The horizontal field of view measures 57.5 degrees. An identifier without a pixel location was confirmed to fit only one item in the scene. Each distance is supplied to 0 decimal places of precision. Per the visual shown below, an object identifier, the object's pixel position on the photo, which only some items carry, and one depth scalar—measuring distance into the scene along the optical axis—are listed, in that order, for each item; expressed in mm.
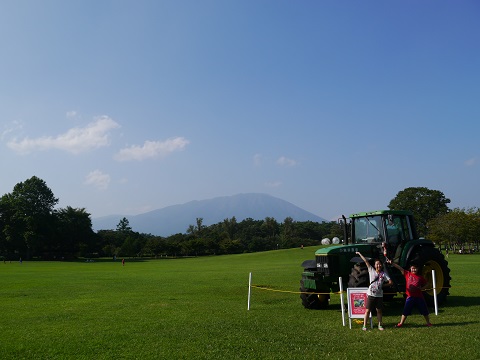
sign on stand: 10711
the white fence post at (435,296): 12066
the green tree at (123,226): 139125
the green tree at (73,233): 97562
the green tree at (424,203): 93375
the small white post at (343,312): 10853
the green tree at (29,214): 88562
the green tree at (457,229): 69138
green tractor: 13500
